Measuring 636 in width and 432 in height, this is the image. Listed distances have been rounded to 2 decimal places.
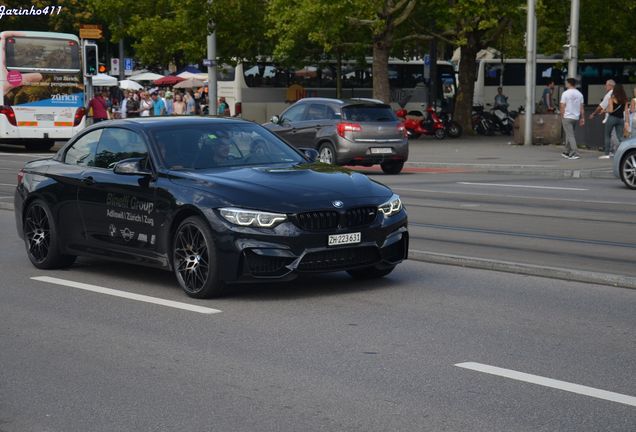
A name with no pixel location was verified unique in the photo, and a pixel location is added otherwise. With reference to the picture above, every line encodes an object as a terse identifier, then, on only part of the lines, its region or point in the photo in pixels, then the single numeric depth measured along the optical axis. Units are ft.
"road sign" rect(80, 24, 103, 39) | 104.12
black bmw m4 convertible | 30.27
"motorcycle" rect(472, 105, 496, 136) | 149.79
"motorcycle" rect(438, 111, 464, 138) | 143.02
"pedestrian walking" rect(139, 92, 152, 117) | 154.81
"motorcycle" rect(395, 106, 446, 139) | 142.82
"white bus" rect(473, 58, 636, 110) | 192.85
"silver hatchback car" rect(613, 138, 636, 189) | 65.77
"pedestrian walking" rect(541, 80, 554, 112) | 148.25
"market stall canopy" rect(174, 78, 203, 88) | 212.64
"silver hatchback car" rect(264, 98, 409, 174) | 84.94
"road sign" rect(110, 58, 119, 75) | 193.16
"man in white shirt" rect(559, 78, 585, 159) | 93.04
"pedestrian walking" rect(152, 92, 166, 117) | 153.48
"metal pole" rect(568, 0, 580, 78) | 104.01
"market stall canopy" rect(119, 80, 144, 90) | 213.05
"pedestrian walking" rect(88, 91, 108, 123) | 116.26
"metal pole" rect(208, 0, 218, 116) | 134.82
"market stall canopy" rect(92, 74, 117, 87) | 191.52
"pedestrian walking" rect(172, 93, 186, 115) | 147.81
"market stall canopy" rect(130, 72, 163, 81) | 232.12
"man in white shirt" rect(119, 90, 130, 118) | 160.45
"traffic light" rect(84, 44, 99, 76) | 110.63
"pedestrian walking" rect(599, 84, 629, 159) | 87.66
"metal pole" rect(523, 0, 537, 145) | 108.37
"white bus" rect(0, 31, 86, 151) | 117.80
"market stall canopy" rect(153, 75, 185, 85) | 224.94
